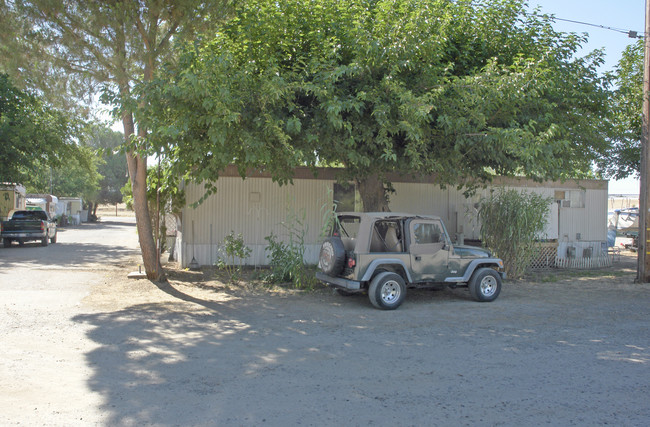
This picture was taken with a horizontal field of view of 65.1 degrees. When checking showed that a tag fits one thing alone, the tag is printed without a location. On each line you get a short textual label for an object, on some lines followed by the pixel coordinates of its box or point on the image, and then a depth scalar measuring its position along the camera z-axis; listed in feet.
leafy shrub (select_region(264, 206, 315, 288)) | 36.73
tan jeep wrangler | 29.78
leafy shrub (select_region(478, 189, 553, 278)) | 41.78
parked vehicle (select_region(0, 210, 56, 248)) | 70.69
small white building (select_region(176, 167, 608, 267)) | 47.32
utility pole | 41.01
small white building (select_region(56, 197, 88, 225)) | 141.78
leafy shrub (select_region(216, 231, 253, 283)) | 39.58
